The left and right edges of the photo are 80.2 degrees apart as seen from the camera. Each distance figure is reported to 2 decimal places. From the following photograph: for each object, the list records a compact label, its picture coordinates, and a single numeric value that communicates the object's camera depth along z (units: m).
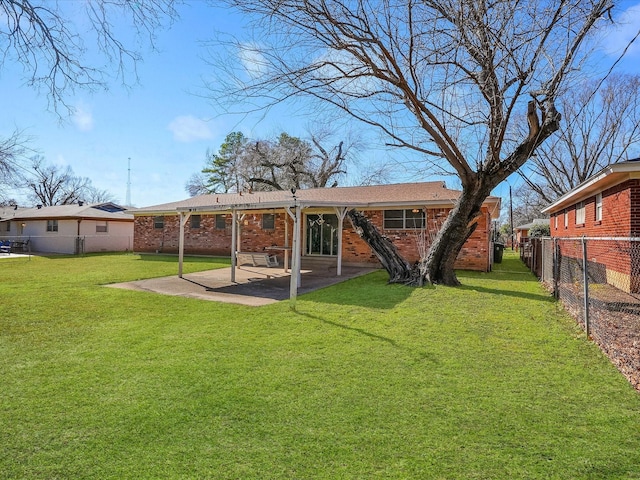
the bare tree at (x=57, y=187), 48.03
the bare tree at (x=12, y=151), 7.65
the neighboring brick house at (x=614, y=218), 8.61
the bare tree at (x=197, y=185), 39.49
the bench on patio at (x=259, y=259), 14.94
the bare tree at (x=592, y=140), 22.02
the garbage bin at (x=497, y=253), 19.44
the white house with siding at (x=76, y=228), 24.30
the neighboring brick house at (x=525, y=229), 34.19
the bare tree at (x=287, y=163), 33.06
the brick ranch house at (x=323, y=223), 14.27
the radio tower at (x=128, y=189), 42.70
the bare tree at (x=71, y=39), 4.37
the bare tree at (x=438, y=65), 6.54
